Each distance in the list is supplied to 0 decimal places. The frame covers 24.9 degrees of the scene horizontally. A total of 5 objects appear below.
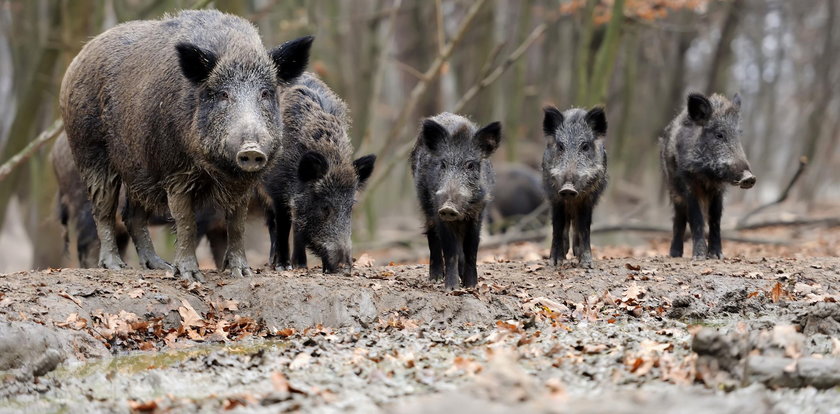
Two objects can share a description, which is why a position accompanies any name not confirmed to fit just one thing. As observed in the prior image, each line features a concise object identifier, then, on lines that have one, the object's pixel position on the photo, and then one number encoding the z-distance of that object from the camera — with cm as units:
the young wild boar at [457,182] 1727
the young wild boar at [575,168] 1981
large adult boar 1677
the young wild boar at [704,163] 2166
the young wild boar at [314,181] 1923
